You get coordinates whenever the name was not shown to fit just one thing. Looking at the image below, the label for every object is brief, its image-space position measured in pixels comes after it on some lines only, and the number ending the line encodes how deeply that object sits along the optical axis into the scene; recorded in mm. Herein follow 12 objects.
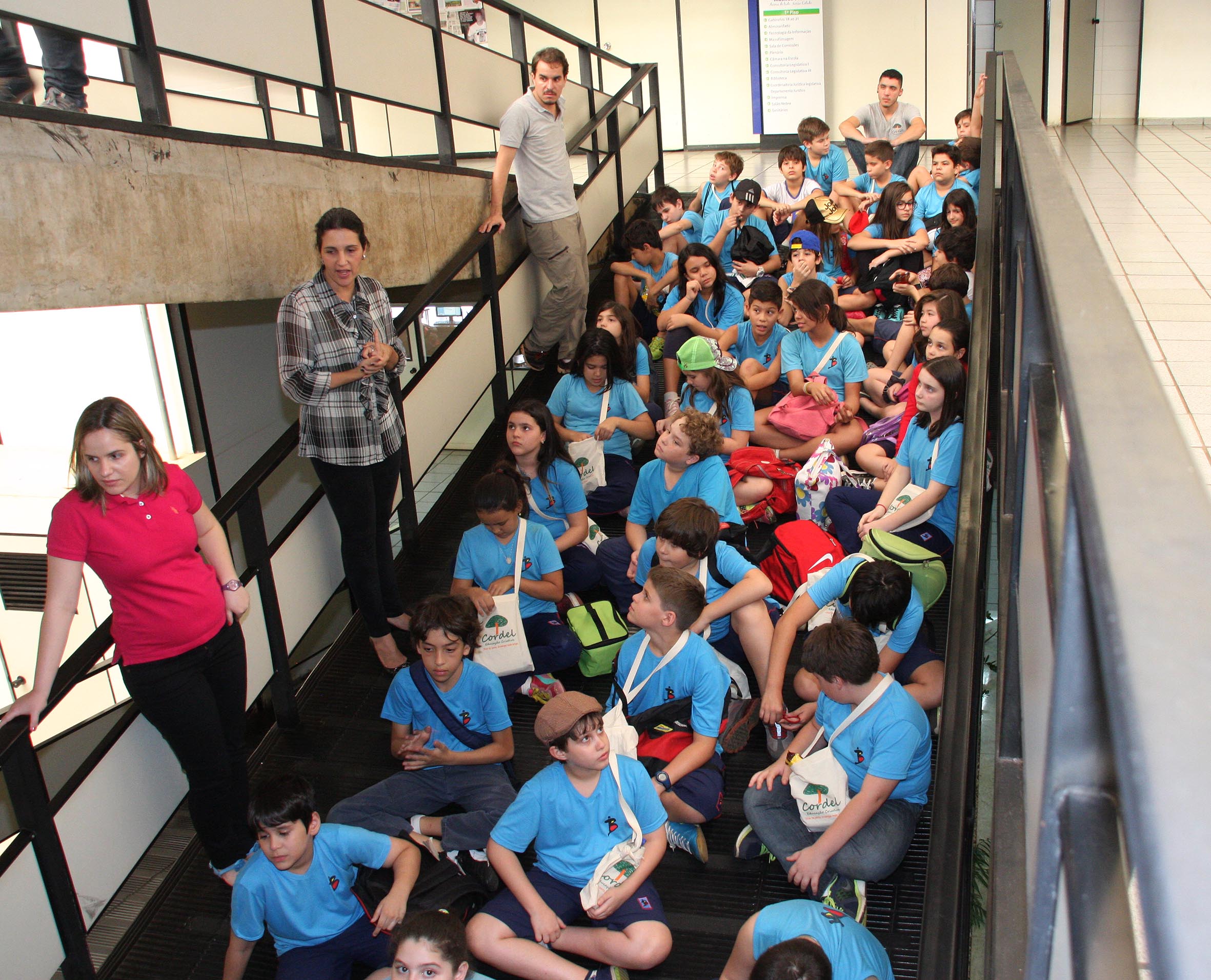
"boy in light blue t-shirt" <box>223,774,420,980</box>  2988
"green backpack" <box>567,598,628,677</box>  4160
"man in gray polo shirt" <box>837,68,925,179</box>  8781
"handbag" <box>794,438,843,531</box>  4832
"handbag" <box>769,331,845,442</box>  5402
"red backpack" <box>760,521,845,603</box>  4219
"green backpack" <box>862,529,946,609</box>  3801
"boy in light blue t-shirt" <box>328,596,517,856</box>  3547
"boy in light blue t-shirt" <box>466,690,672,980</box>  2939
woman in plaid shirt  3834
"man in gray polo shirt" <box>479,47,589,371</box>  5621
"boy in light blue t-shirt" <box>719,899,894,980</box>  2523
